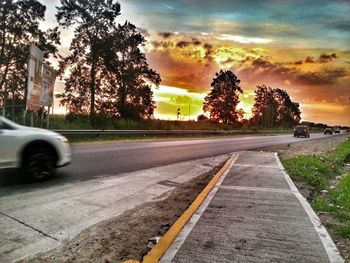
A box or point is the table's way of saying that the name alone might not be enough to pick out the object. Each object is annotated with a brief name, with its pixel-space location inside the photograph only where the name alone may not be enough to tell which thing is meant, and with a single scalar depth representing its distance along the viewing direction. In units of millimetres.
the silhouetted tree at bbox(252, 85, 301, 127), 136562
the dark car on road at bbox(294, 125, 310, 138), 56103
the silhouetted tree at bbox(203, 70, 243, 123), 103688
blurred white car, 8984
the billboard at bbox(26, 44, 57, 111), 24172
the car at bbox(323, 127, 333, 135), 92625
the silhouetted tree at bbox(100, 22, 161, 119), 50450
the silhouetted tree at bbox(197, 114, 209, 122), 108525
